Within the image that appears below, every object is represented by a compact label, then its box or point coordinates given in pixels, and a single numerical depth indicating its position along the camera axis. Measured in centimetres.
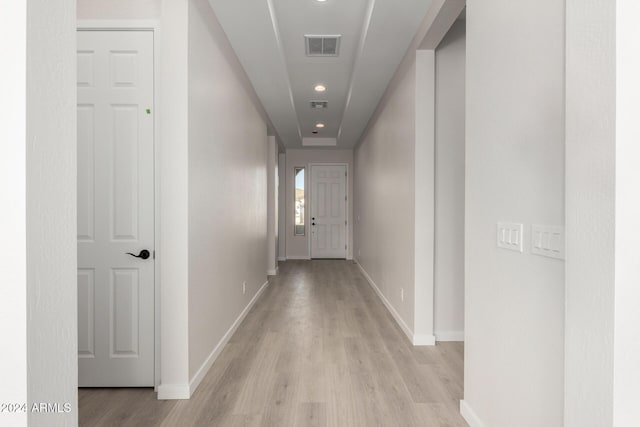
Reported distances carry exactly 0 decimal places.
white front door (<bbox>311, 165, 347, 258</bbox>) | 872
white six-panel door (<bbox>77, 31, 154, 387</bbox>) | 230
